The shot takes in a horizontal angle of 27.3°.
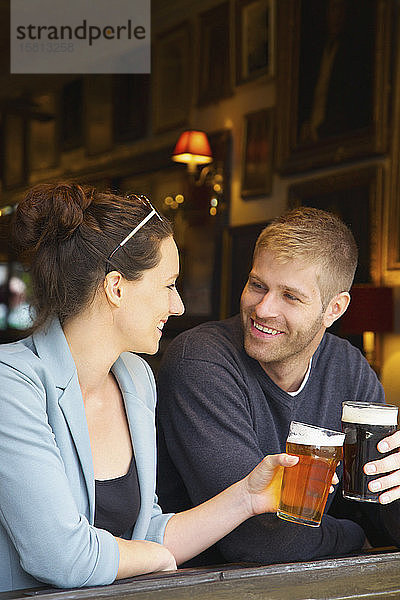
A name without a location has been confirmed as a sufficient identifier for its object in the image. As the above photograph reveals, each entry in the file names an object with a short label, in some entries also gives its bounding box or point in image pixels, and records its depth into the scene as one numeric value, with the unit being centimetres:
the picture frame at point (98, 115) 518
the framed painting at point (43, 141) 564
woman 156
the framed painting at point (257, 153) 468
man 184
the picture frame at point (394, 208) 396
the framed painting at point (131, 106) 508
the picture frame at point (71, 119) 531
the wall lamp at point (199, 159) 501
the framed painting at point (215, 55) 486
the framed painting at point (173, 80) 490
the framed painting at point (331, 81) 403
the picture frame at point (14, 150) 560
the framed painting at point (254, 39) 460
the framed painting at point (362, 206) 402
